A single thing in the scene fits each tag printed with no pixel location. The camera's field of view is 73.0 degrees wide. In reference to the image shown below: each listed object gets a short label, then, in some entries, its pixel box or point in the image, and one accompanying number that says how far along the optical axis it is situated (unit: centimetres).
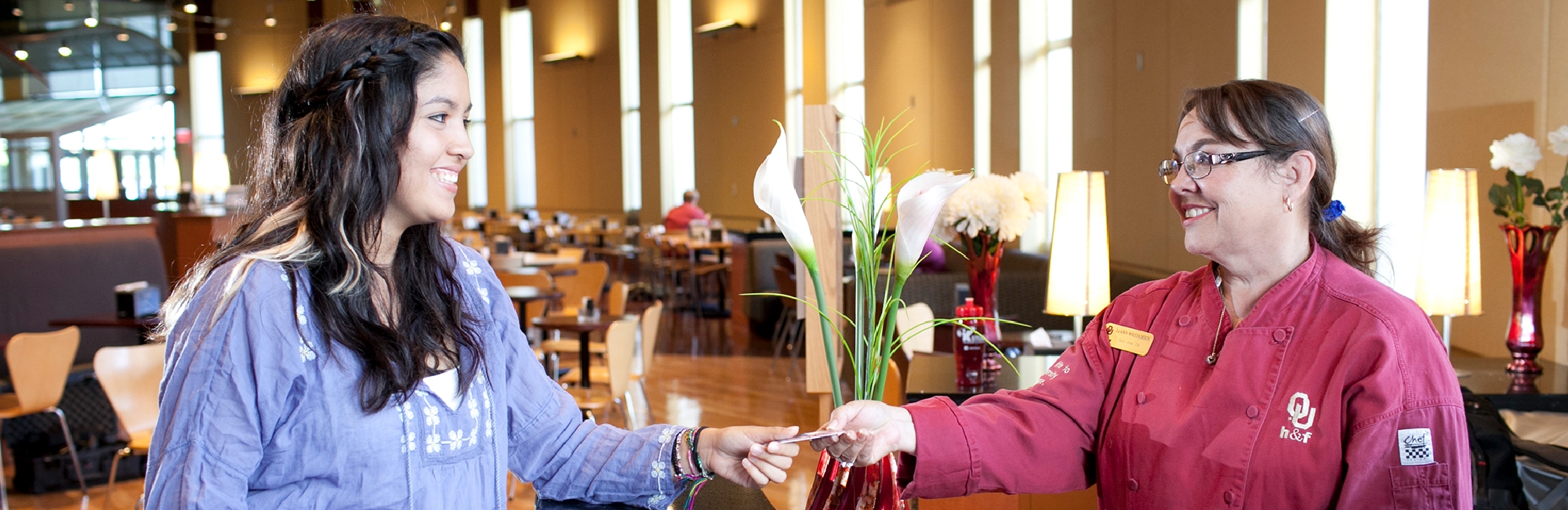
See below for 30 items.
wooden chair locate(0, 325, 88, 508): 425
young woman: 112
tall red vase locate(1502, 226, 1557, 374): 276
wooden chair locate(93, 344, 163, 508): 383
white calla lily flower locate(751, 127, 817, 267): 120
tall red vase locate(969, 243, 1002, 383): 303
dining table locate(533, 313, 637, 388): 519
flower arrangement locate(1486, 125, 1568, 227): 271
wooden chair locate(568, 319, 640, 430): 462
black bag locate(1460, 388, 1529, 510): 246
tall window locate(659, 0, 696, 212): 1554
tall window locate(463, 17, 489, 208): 1883
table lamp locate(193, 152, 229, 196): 1143
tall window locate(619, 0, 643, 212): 1620
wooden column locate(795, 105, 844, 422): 206
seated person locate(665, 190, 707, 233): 1223
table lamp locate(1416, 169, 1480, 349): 282
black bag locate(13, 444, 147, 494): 473
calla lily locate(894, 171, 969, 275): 119
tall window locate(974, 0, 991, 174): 827
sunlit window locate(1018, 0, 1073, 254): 738
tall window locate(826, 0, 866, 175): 1159
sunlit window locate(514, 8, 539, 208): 1845
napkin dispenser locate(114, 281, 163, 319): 532
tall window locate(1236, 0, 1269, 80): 497
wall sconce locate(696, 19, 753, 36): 1396
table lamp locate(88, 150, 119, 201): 1225
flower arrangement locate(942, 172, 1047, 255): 291
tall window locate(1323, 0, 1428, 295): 429
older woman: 133
